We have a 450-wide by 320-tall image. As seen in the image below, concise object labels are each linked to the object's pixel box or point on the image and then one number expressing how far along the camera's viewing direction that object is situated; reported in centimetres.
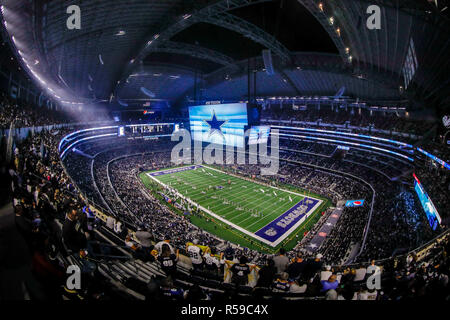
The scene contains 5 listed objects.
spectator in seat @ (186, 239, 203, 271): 729
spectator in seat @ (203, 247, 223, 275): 741
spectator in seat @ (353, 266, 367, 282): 685
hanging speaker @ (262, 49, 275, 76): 2605
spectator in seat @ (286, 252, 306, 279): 648
